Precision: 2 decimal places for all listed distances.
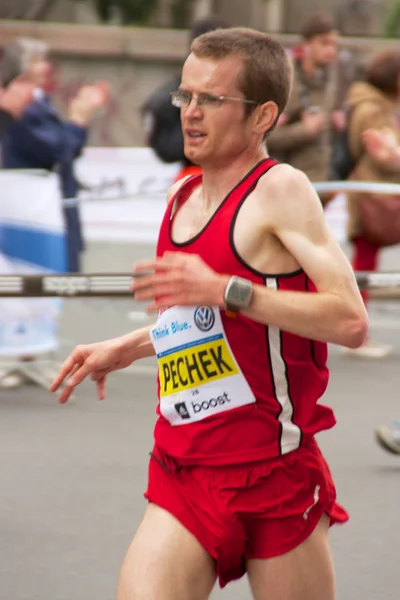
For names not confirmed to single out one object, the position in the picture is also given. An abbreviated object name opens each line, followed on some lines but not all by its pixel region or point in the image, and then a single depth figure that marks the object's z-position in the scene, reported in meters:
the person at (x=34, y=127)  17.17
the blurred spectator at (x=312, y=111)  17.97
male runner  5.59
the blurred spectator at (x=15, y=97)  16.92
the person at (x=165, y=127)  15.84
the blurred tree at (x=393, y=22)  50.25
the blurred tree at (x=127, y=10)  50.87
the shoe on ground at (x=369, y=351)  17.34
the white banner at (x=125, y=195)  23.84
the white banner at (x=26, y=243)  15.41
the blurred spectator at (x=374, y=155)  16.77
